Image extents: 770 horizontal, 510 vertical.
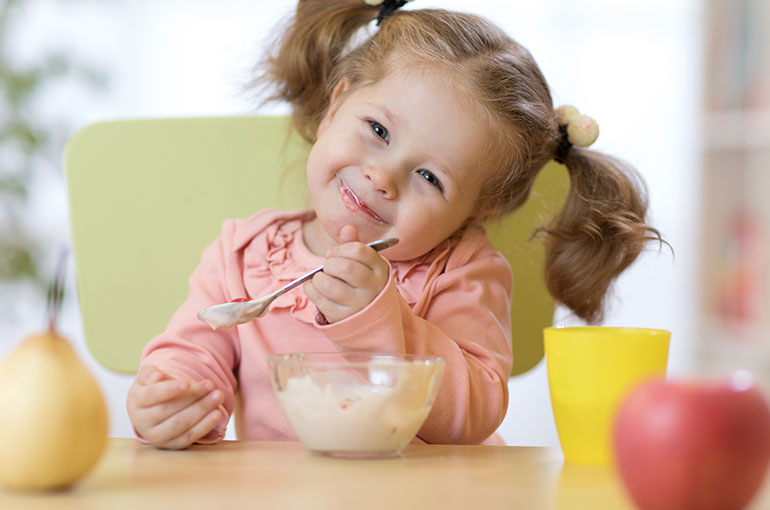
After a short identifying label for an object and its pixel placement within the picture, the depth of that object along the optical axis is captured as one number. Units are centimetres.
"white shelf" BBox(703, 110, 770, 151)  229
